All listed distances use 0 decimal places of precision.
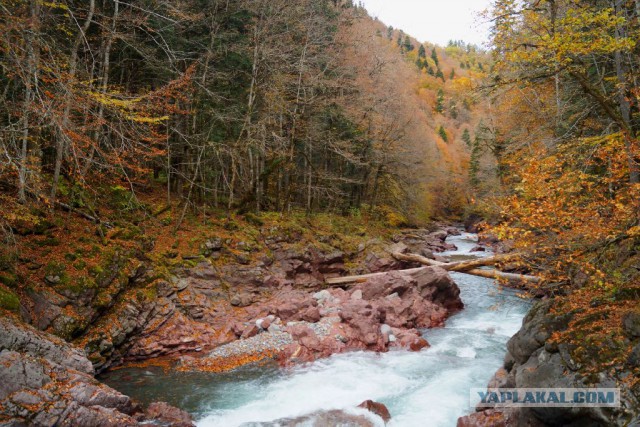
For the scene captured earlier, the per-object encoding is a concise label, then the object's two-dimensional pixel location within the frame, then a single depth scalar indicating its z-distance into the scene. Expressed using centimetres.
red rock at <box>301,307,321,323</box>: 1202
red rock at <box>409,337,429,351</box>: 1103
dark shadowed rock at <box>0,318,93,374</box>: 616
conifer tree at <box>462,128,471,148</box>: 5750
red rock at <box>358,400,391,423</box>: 748
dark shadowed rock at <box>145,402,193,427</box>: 693
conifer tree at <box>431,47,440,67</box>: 10111
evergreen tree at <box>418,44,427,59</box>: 10031
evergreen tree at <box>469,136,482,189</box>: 3891
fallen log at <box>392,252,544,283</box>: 1302
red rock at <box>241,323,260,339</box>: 1105
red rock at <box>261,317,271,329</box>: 1138
